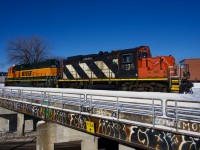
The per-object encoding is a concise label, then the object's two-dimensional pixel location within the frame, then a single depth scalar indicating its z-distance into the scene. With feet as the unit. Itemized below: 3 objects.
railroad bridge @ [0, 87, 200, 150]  18.86
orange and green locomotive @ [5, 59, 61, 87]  87.92
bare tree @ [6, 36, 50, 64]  189.47
